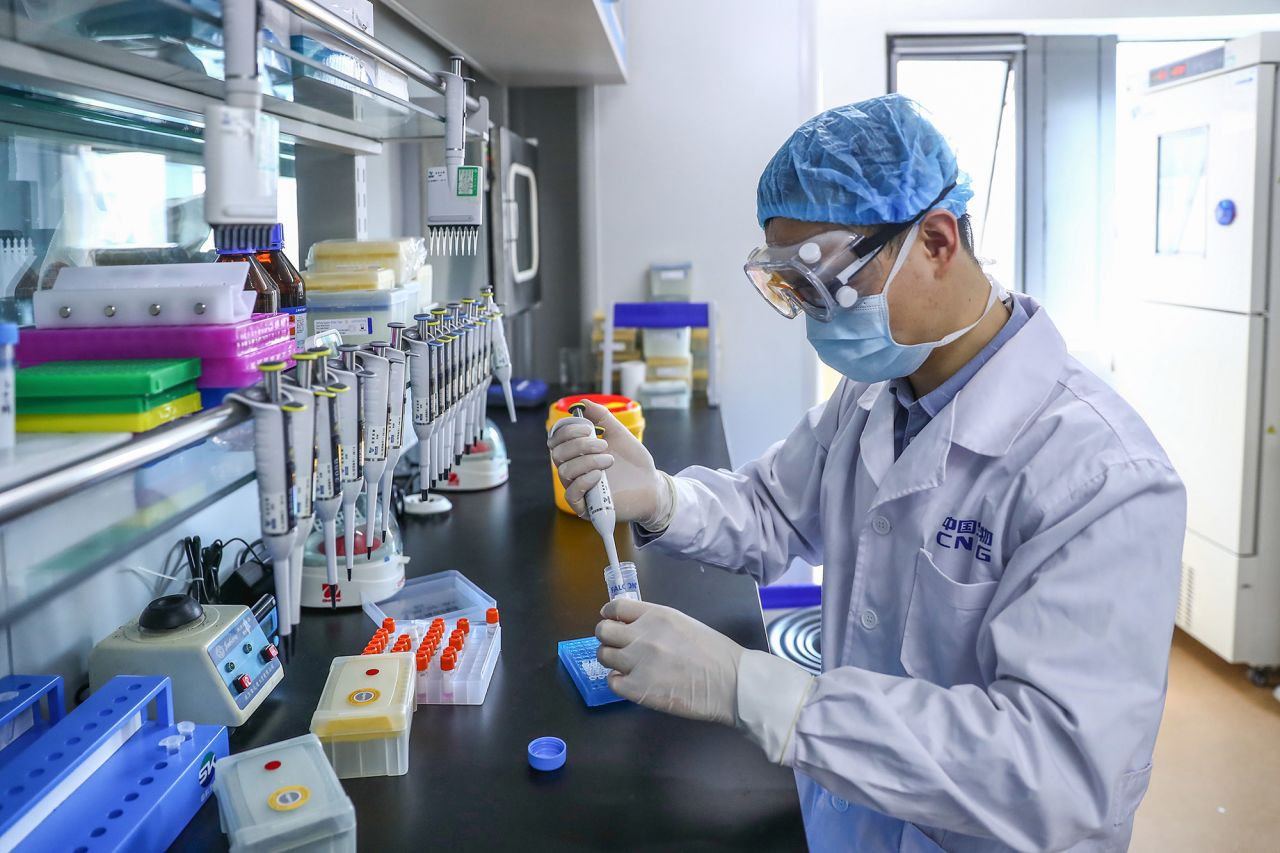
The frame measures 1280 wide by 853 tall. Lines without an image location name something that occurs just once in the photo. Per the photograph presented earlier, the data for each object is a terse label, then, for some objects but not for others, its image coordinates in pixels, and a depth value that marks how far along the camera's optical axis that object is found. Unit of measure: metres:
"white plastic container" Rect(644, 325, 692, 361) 3.49
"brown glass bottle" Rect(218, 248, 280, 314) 1.33
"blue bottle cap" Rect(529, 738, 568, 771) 1.16
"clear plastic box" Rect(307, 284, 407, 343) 1.67
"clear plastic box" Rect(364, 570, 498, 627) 1.61
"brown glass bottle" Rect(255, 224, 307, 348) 1.47
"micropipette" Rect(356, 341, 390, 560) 1.25
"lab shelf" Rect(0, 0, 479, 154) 1.03
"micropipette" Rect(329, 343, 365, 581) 1.18
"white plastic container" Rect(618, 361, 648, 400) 3.40
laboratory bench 1.04
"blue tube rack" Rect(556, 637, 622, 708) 1.32
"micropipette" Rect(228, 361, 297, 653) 0.98
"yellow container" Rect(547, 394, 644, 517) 2.23
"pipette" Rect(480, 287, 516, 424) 1.86
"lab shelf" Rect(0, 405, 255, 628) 0.80
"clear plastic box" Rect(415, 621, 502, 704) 1.32
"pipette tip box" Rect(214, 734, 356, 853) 0.92
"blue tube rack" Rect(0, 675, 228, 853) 0.93
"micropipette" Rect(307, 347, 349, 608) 1.10
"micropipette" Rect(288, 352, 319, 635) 1.02
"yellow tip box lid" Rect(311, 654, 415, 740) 1.13
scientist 1.00
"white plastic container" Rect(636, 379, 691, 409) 3.37
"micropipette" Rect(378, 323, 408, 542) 1.32
